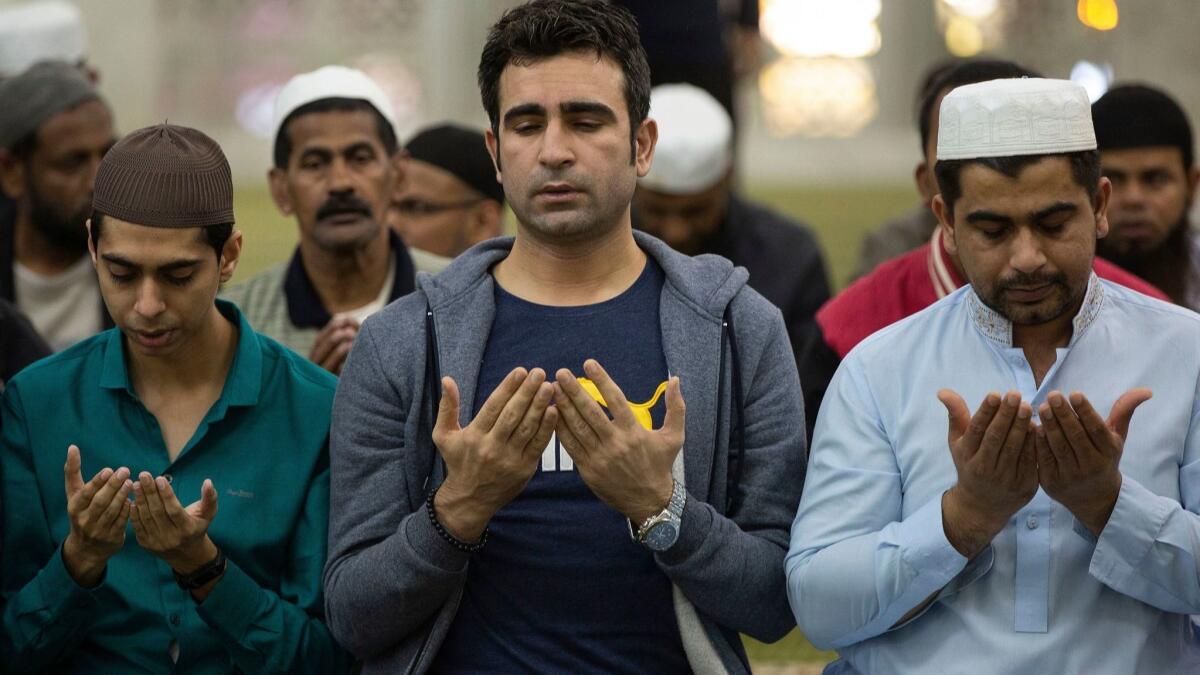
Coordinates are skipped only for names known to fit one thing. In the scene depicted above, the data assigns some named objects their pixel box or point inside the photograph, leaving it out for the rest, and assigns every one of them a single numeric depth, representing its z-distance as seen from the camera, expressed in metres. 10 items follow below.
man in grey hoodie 6.23
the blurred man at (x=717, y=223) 11.97
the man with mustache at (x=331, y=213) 9.23
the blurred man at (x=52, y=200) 10.88
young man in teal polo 6.54
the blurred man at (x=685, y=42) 15.94
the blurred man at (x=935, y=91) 8.42
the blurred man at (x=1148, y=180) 9.81
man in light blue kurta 5.81
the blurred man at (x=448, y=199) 11.12
